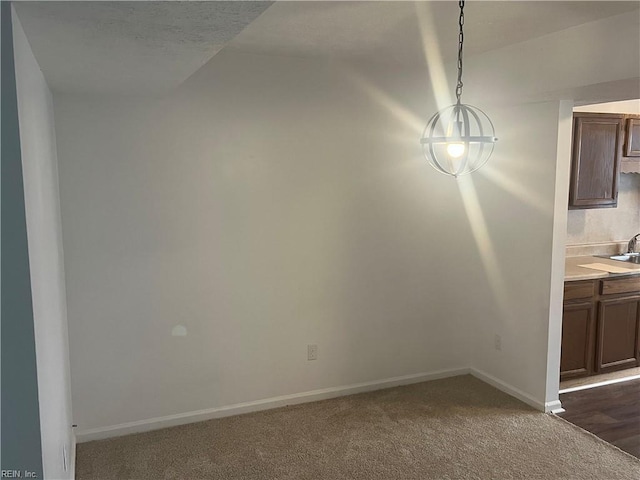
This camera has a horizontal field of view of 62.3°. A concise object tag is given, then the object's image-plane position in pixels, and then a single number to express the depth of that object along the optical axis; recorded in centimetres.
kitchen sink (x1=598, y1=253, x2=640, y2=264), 491
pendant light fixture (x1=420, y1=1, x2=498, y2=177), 229
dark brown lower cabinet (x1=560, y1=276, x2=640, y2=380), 411
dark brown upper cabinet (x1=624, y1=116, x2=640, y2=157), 438
